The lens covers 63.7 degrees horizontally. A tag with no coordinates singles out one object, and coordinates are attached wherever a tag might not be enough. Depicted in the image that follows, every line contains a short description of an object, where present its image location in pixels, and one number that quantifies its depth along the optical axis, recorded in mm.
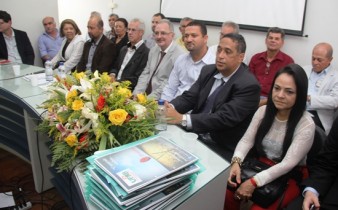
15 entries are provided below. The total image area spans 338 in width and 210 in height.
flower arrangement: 1201
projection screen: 3254
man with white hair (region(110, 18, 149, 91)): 3410
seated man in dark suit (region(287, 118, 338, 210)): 1347
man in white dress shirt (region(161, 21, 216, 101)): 2555
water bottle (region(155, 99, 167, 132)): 1491
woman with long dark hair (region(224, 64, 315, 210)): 1505
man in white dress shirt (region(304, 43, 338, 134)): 2668
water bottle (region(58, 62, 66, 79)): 2750
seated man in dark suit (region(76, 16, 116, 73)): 3617
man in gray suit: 2949
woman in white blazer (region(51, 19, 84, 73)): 3883
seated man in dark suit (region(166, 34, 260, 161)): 1784
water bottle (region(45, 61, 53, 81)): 2562
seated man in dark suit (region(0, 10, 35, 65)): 3906
